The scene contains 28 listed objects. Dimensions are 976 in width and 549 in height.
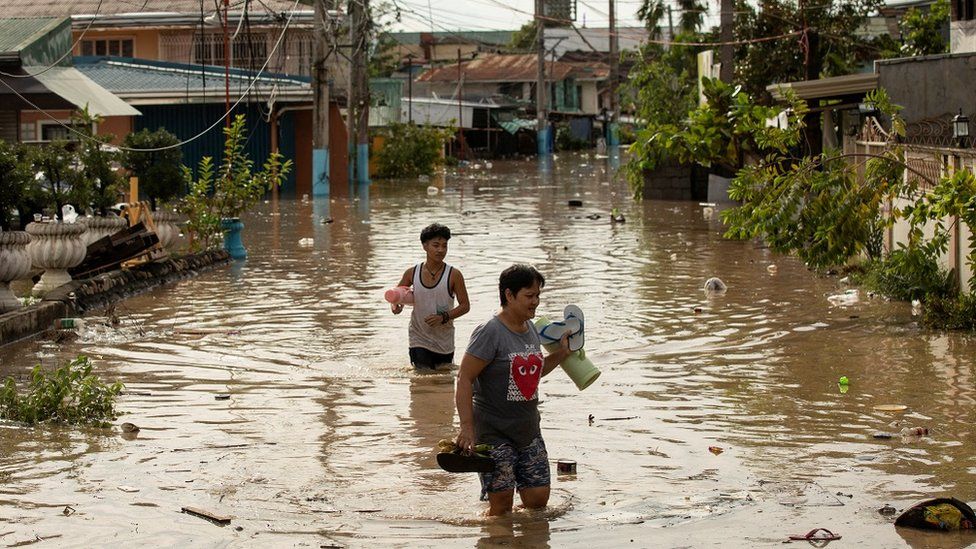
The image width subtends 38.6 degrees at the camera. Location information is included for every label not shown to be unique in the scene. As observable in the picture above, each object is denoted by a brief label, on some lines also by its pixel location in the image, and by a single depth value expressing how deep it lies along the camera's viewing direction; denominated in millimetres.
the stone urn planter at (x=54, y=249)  15297
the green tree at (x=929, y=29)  29453
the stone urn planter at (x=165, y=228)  19172
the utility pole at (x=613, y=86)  77444
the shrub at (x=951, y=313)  13047
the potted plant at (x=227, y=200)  19812
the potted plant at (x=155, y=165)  21203
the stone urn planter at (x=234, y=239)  20750
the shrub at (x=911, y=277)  13719
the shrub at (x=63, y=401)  9359
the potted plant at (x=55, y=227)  15320
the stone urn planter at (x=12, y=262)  13461
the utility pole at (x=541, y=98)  69062
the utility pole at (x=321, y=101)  34969
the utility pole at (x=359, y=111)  41969
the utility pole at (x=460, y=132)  63288
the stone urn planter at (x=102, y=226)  17438
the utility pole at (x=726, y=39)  31094
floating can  8164
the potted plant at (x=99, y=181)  17281
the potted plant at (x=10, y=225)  13516
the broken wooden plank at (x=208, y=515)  7027
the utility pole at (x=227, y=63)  28612
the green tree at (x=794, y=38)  36469
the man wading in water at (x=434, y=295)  10531
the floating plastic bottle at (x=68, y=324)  13789
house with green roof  24844
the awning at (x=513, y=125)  68438
